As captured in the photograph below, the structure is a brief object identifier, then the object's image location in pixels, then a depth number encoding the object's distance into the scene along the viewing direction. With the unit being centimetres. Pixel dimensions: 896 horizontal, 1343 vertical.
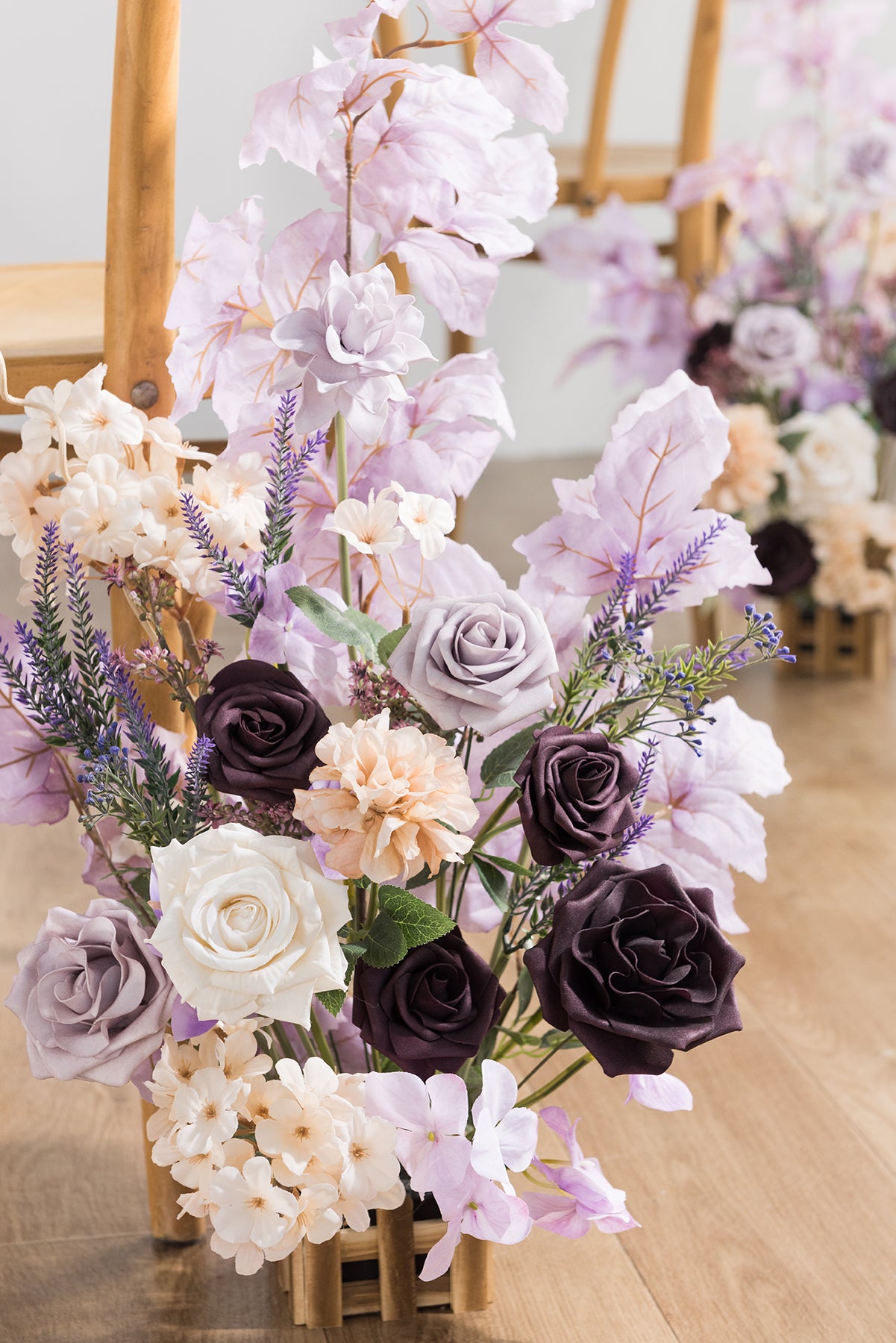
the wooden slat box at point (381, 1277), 144
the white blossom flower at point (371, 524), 133
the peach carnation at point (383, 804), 126
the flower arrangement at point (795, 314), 267
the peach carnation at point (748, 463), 256
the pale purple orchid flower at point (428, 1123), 133
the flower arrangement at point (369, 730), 129
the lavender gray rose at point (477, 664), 129
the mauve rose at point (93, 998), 133
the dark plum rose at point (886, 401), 264
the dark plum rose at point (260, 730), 131
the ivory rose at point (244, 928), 124
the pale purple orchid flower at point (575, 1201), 140
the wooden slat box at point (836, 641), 283
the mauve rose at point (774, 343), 268
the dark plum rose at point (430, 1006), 134
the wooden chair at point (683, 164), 272
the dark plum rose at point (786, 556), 266
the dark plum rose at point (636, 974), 129
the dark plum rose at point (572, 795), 130
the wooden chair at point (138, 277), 138
